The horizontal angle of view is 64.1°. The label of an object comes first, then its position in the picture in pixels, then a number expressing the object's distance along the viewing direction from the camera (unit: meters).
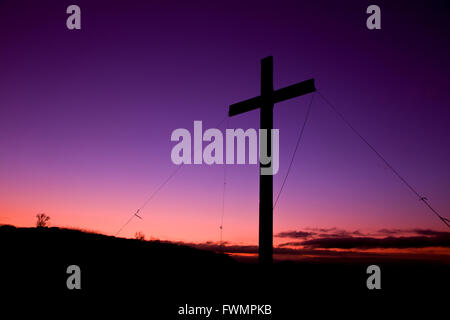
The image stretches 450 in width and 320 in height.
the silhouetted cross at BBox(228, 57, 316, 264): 7.80
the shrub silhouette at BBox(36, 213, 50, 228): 14.21
